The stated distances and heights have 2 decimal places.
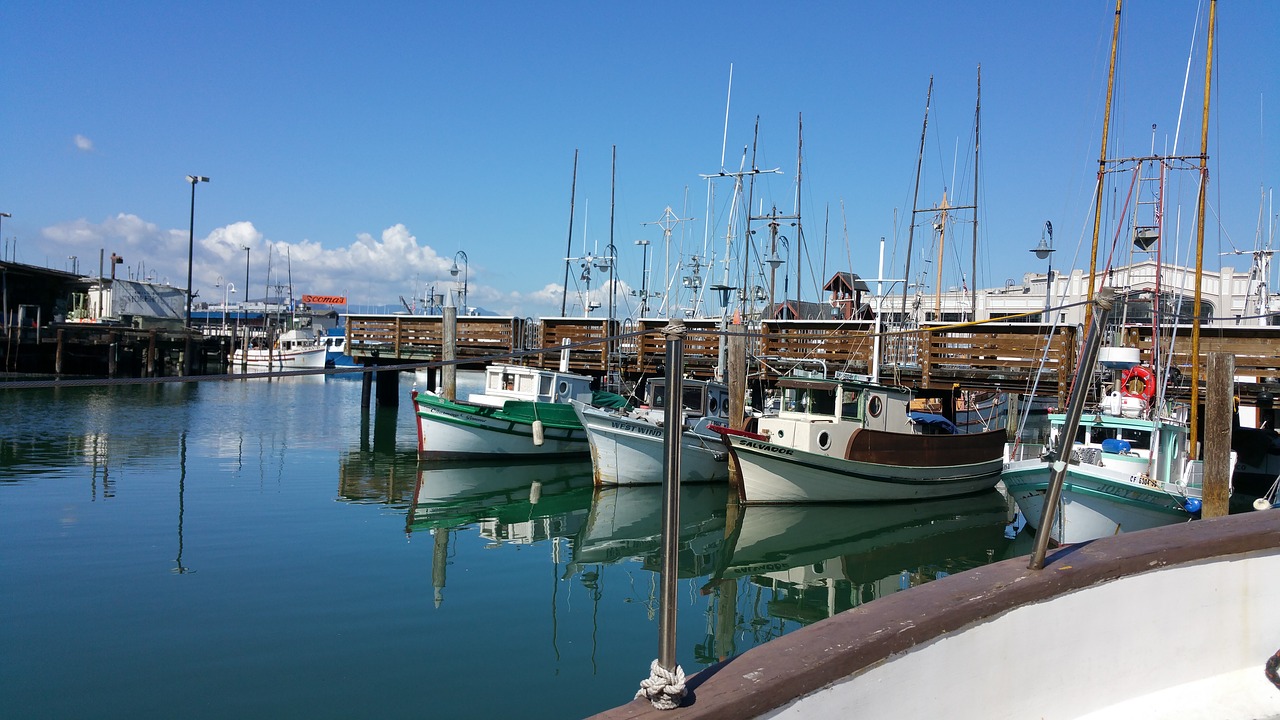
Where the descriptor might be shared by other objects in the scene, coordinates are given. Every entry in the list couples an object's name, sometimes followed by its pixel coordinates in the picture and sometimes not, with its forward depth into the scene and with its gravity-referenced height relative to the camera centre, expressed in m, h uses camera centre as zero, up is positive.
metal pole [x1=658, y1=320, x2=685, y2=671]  3.14 -0.53
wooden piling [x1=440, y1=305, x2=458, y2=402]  23.84 -0.14
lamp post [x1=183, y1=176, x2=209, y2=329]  55.89 +6.24
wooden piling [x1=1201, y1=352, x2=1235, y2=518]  10.88 -0.77
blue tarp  20.12 -1.42
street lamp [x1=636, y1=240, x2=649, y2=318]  40.39 +3.04
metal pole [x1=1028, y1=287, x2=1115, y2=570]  3.91 -0.21
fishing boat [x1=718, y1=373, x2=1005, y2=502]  17.06 -1.88
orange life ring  16.40 -0.19
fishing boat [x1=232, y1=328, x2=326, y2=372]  64.06 -1.74
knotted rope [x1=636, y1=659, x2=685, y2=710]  2.87 -1.15
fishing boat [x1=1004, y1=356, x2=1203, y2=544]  13.23 -1.69
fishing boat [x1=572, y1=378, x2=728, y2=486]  19.47 -2.33
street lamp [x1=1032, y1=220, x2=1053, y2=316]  23.31 +3.12
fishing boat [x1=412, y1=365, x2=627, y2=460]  22.83 -2.11
